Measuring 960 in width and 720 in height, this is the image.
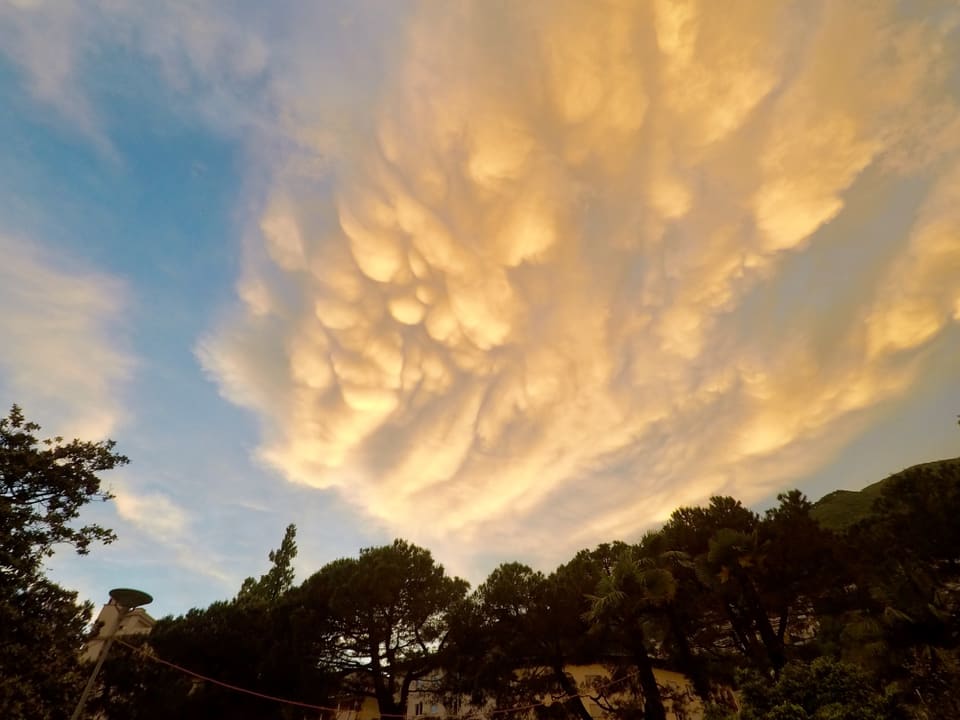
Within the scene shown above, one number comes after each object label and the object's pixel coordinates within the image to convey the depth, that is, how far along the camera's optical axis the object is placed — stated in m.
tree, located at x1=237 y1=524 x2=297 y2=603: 58.12
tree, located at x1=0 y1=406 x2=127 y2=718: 17.48
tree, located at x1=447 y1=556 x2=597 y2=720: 25.19
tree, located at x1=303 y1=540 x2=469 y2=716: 29.09
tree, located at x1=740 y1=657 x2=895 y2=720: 11.61
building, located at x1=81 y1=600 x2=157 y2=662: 33.91
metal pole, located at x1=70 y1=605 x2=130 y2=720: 11.07
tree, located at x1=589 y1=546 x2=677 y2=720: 19.48
